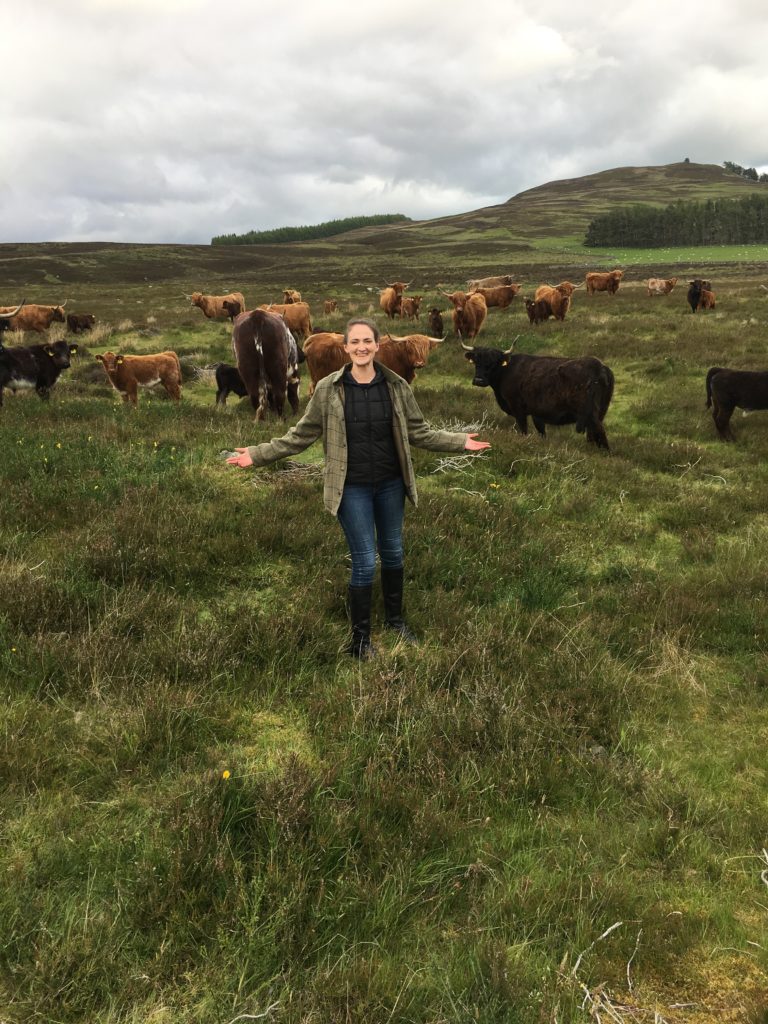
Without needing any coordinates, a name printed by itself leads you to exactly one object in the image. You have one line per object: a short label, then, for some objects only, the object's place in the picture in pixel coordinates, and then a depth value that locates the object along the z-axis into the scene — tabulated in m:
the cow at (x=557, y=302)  22.55
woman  3.89
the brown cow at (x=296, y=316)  19.92
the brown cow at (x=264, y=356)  9.64
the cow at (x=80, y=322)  23.94
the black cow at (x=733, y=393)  9.84
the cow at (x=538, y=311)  22.12
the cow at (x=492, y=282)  35.34
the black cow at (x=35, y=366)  10.95
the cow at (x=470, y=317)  19.02
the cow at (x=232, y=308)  21.71
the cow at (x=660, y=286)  32.59
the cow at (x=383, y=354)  11.71
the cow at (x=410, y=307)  23.94
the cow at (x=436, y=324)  19.77
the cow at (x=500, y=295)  28.43
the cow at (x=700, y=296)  22.89
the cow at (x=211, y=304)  28.16
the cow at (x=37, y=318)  24.41
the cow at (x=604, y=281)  32.62
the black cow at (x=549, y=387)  9.17
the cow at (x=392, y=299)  24.06
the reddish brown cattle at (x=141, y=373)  11.95
